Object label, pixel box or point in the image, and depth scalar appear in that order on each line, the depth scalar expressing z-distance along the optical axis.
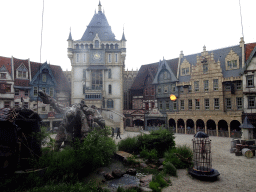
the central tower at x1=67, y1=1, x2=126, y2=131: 35.97
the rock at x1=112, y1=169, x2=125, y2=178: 10.71
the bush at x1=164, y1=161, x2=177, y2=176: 11.11
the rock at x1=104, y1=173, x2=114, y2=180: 10.38
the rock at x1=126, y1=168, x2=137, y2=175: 11.38
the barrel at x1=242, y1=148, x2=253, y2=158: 14.63
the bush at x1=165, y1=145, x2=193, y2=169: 12.52
